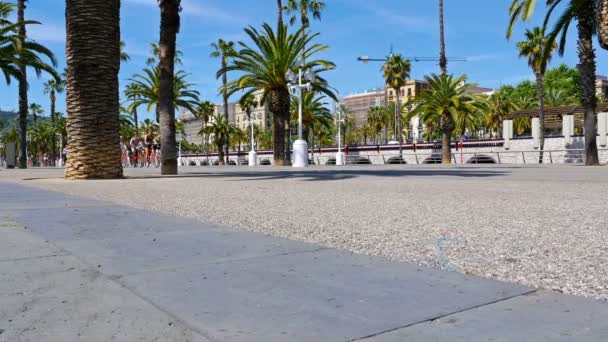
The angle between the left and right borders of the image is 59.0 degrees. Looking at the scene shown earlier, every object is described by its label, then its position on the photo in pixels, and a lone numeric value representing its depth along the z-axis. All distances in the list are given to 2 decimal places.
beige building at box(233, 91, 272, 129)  170.12
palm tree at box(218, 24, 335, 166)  31.11
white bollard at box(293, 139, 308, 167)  25.41
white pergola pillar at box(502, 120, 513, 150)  45.47
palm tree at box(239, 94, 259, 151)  34.06
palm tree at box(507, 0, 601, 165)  21.80
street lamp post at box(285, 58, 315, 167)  25.48
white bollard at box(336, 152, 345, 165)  37.64
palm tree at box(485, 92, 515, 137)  83.38
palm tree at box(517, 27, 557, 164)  45.75
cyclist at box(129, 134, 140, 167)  30.98
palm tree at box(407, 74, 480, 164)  37.72
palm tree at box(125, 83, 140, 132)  41.66
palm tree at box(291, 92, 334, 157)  52.81
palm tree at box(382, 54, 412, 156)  63.58
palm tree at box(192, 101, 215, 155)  73.35
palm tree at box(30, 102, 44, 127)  112.12
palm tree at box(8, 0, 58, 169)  26.30
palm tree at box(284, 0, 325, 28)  44.47
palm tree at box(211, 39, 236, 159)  53.58
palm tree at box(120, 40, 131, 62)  65.12
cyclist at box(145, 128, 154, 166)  30.10
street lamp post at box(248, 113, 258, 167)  37.66
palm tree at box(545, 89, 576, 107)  79.88
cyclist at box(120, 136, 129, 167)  31.06
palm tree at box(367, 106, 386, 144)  112.31
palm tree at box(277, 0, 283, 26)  38.84
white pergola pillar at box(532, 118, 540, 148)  43.28
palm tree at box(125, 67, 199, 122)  41.31
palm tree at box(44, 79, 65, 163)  77.83
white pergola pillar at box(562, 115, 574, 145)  39.94
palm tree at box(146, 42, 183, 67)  61.62
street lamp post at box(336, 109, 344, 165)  37.64
